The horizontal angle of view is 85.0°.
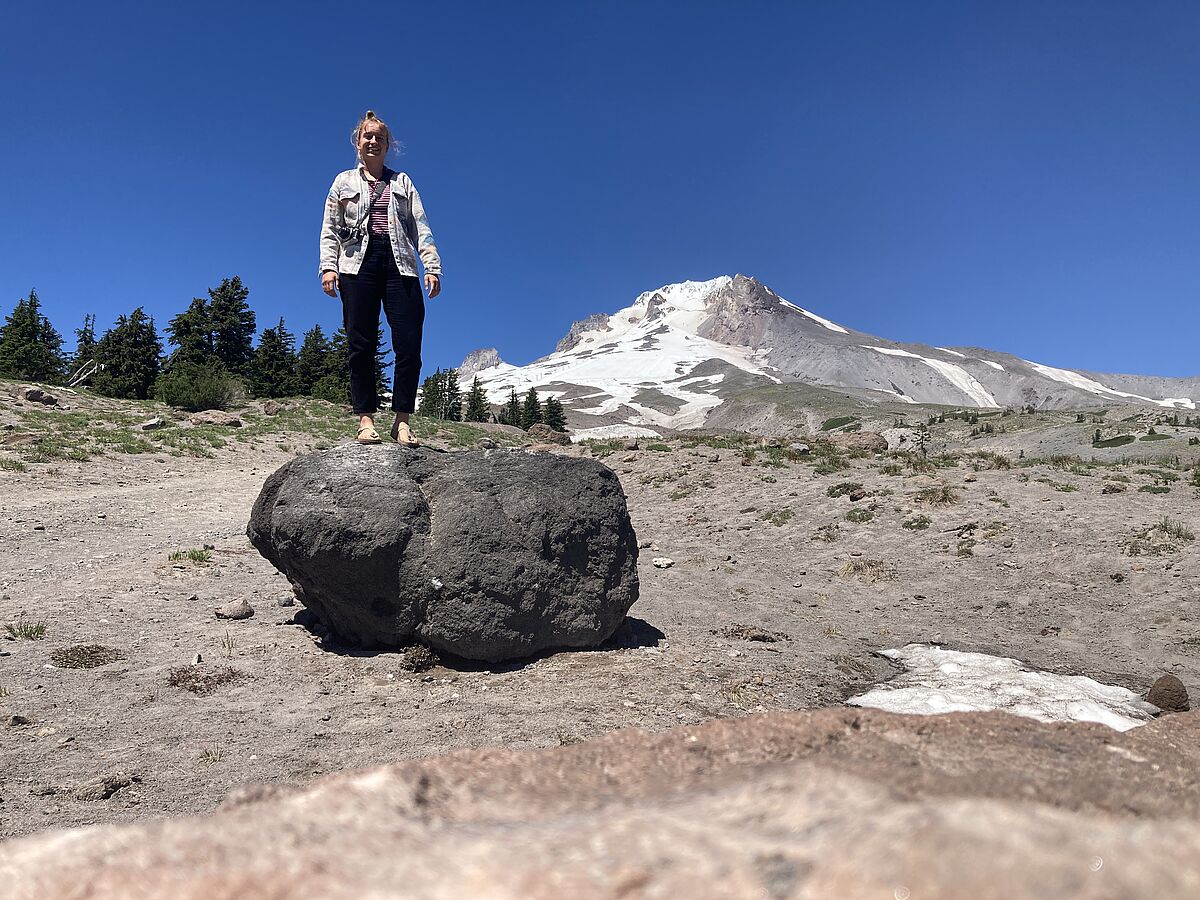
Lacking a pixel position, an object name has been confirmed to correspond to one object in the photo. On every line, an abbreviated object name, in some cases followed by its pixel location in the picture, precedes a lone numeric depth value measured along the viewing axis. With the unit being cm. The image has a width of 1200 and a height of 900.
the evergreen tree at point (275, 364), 4759
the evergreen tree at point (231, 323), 4556
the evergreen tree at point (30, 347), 4397
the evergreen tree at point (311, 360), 4928
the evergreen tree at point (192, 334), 4447
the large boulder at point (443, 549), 584
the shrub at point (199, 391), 2742
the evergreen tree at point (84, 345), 5325
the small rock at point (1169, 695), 583
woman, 602
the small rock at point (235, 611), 716
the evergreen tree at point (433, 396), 6098
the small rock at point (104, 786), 384
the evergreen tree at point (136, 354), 4153
